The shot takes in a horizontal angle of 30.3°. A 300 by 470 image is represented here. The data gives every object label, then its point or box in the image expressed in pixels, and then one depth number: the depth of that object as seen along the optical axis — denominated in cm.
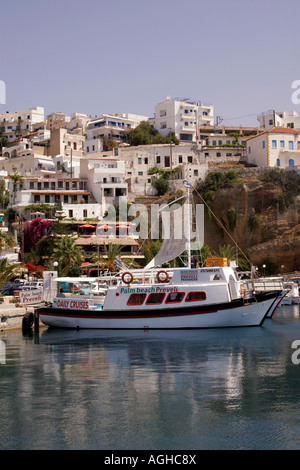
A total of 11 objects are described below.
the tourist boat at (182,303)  3575
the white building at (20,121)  11588
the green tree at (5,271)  4291
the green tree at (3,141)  11156
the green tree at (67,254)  5541
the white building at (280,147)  7475
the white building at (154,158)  7875
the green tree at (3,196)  7594
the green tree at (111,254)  5778
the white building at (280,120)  9738
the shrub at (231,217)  6869
